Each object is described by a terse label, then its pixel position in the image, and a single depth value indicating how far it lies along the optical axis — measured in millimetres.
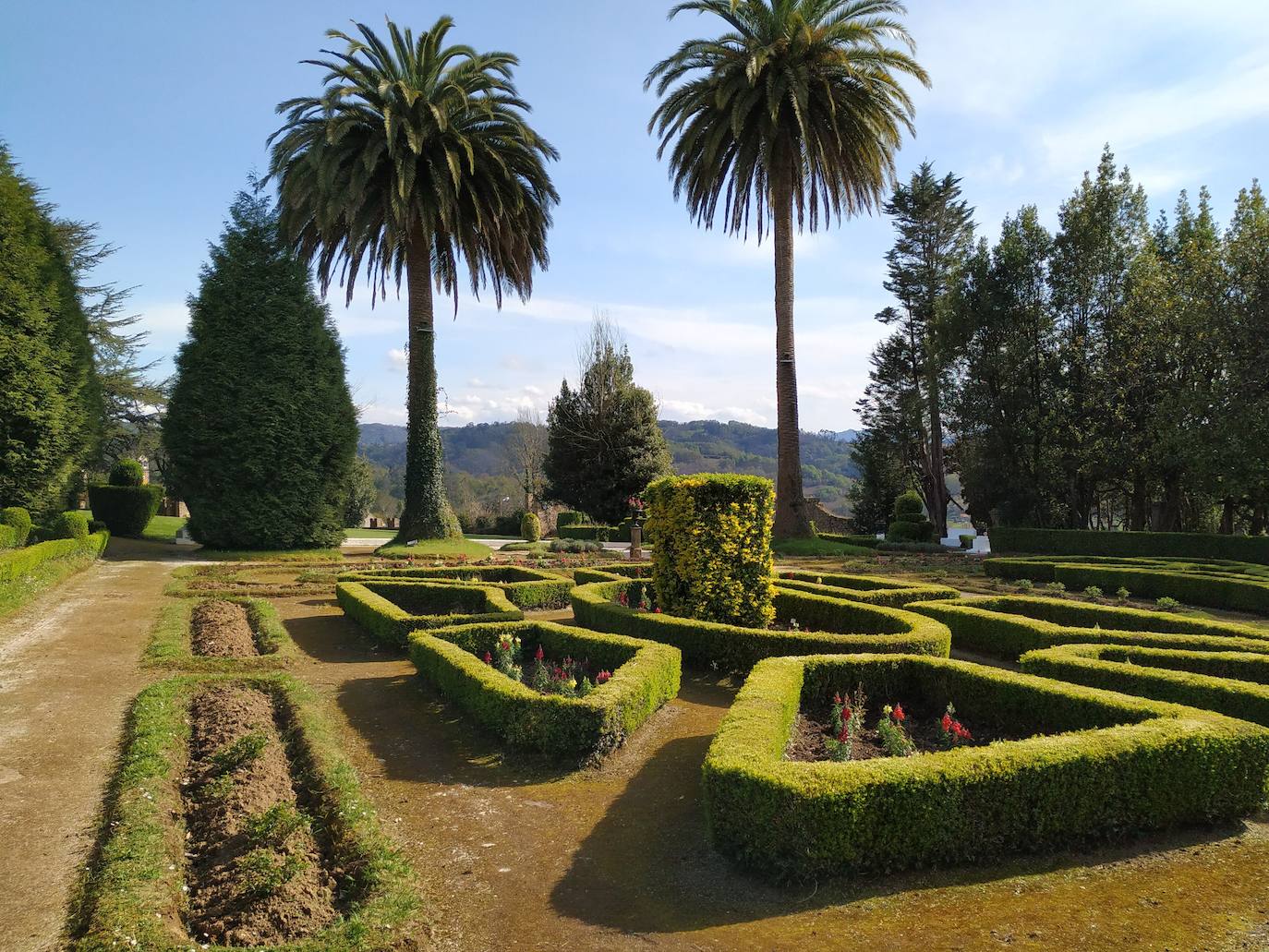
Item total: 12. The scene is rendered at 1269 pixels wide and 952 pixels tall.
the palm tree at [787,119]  21422
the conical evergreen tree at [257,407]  20938
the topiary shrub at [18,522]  16016
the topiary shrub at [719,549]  9578
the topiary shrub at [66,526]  17609
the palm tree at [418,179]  20516
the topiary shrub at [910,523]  32125
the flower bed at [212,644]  8430
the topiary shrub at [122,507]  26125
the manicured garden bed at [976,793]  3943
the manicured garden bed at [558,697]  5750
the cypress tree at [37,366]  17531
